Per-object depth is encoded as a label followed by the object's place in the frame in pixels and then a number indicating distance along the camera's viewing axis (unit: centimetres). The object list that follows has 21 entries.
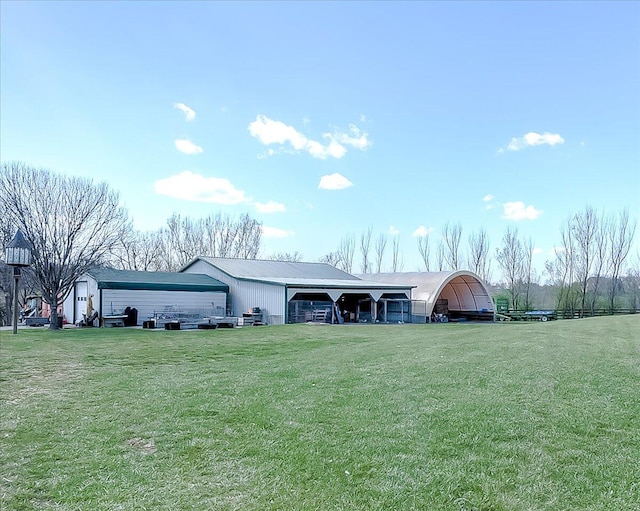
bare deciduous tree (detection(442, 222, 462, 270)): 5250
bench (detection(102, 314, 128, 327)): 2330
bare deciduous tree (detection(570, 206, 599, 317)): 4603
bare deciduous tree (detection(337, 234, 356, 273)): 5656
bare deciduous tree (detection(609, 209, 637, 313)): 4562
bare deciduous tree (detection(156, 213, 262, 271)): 4703
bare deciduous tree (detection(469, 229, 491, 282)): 5212
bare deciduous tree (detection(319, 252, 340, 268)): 5688
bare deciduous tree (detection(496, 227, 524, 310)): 5050
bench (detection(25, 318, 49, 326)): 2509
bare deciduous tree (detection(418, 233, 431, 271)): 5419
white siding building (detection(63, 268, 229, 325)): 2438
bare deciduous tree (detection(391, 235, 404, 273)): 5544
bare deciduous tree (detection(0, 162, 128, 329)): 2241
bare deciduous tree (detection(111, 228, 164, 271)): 4367
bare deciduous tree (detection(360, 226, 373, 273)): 5620
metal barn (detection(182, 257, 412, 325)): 2561
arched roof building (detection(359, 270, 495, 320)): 3159
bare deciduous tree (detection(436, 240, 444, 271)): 5310
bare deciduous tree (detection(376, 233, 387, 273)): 5591
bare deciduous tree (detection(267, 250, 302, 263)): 5175
